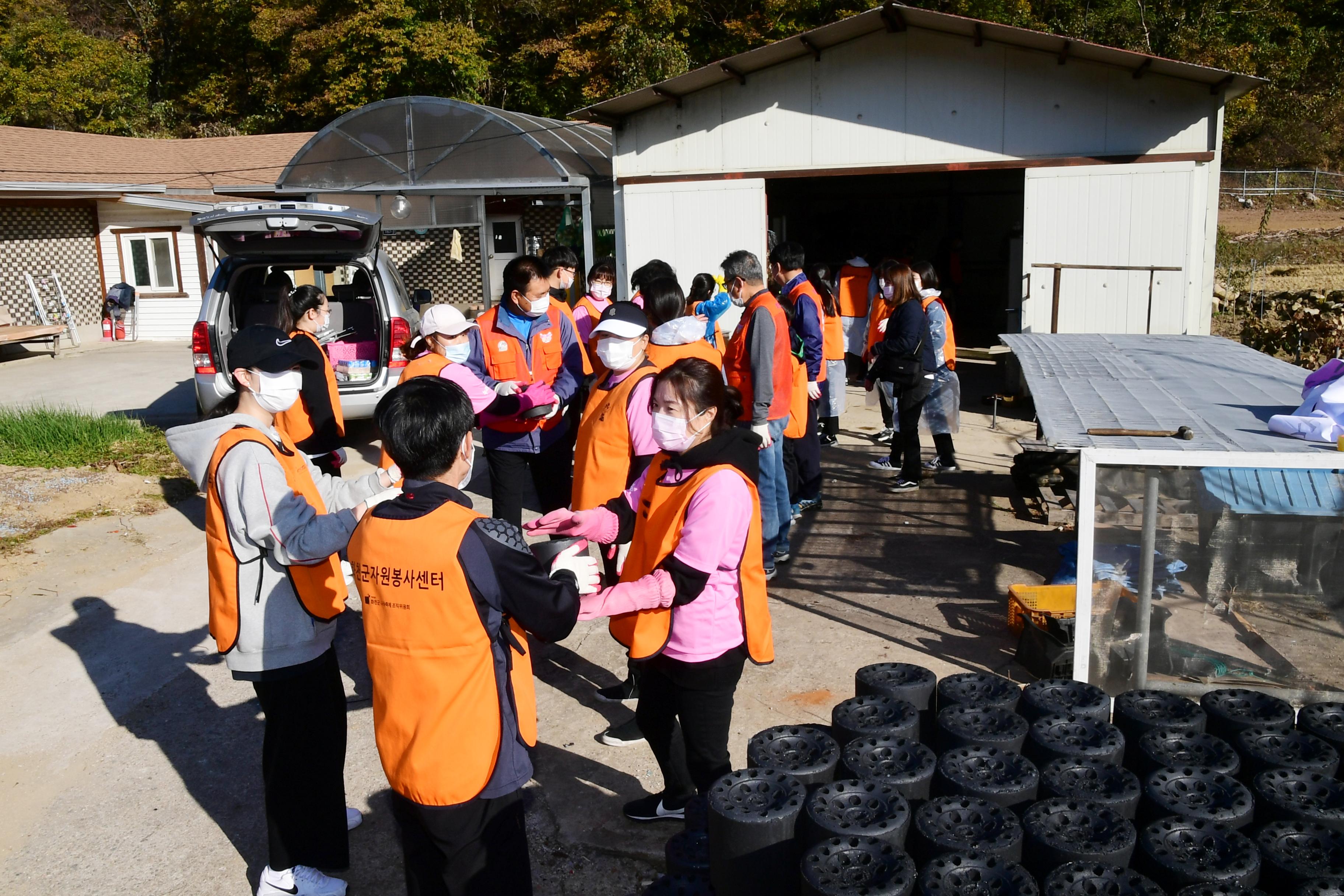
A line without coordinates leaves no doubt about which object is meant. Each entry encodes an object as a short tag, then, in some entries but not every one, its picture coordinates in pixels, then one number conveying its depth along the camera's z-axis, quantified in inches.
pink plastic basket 372.2
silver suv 299.3
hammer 157.8
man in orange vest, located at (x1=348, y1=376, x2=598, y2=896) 93.9
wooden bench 660.1
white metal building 414.6
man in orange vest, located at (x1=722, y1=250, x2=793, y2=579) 226.1
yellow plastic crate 189.3
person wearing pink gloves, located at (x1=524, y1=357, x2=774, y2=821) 111.3
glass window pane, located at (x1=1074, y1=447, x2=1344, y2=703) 145.9
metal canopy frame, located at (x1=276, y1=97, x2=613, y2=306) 593.9
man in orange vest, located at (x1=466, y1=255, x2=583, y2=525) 206.5
